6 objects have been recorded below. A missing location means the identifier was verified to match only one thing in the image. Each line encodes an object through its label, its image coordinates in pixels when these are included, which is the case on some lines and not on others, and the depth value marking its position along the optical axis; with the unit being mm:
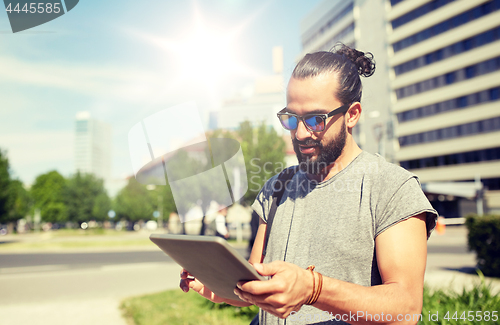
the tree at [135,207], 64525
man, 1158
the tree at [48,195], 60906
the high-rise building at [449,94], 35594
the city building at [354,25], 44938
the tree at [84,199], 44656
